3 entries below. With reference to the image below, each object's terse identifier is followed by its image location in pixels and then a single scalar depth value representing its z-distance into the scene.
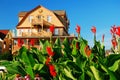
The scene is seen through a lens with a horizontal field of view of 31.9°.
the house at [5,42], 45.54
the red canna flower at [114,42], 3.14
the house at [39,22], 45.05
